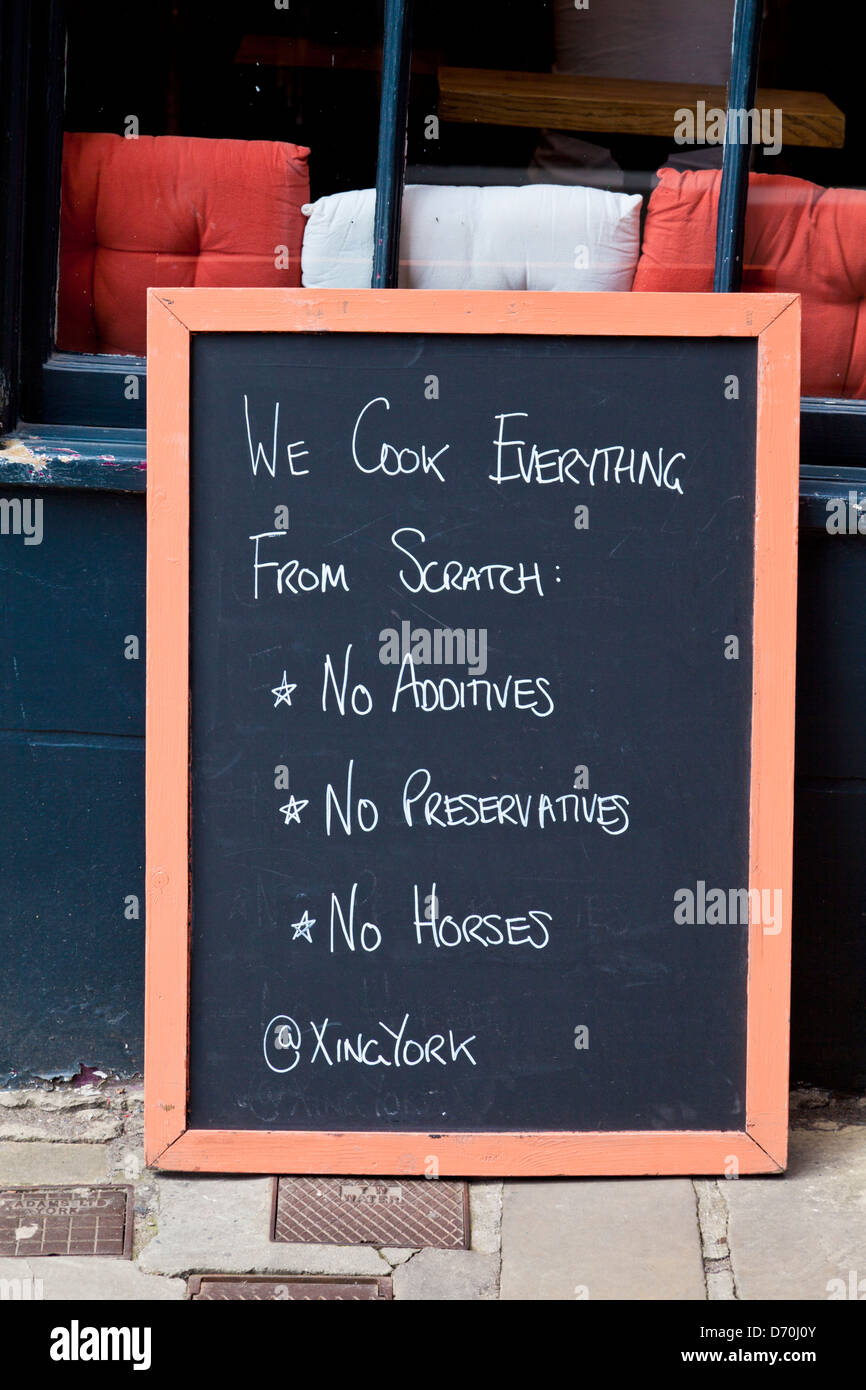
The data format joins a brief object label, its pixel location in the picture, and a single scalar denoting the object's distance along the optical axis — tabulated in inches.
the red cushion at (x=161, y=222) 242.1
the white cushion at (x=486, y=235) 241.6
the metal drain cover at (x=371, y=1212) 208.4
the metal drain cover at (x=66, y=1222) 206.7
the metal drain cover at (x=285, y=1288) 197.5
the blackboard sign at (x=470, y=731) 207.8
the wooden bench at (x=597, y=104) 238.8
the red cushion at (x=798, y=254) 243.0
